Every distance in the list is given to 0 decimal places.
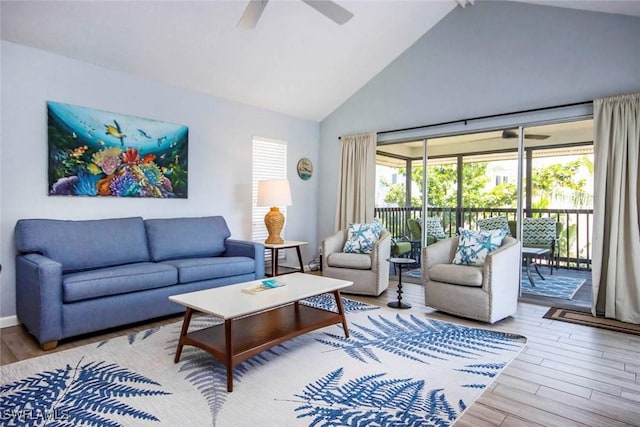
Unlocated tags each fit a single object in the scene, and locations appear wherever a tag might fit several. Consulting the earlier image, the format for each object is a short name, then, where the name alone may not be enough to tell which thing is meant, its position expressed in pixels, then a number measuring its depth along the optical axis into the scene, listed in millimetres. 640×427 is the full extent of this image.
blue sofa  2840
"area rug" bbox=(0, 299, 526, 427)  1950
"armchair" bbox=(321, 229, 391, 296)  4348
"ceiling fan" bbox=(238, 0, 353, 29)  2799
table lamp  4857
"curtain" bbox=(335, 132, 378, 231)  5590
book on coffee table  2827
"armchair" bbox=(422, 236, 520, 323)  3393
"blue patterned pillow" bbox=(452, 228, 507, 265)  3712
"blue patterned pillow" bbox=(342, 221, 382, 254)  4656
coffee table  2291
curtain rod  3905
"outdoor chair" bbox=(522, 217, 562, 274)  4402
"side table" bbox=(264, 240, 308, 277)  4723
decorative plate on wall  6059
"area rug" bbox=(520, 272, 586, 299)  4309
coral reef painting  3594
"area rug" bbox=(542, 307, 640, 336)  3352
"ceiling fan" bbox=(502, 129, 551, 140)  4250
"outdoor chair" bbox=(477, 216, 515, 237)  4469
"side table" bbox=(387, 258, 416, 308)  3936
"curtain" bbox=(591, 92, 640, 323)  3508
